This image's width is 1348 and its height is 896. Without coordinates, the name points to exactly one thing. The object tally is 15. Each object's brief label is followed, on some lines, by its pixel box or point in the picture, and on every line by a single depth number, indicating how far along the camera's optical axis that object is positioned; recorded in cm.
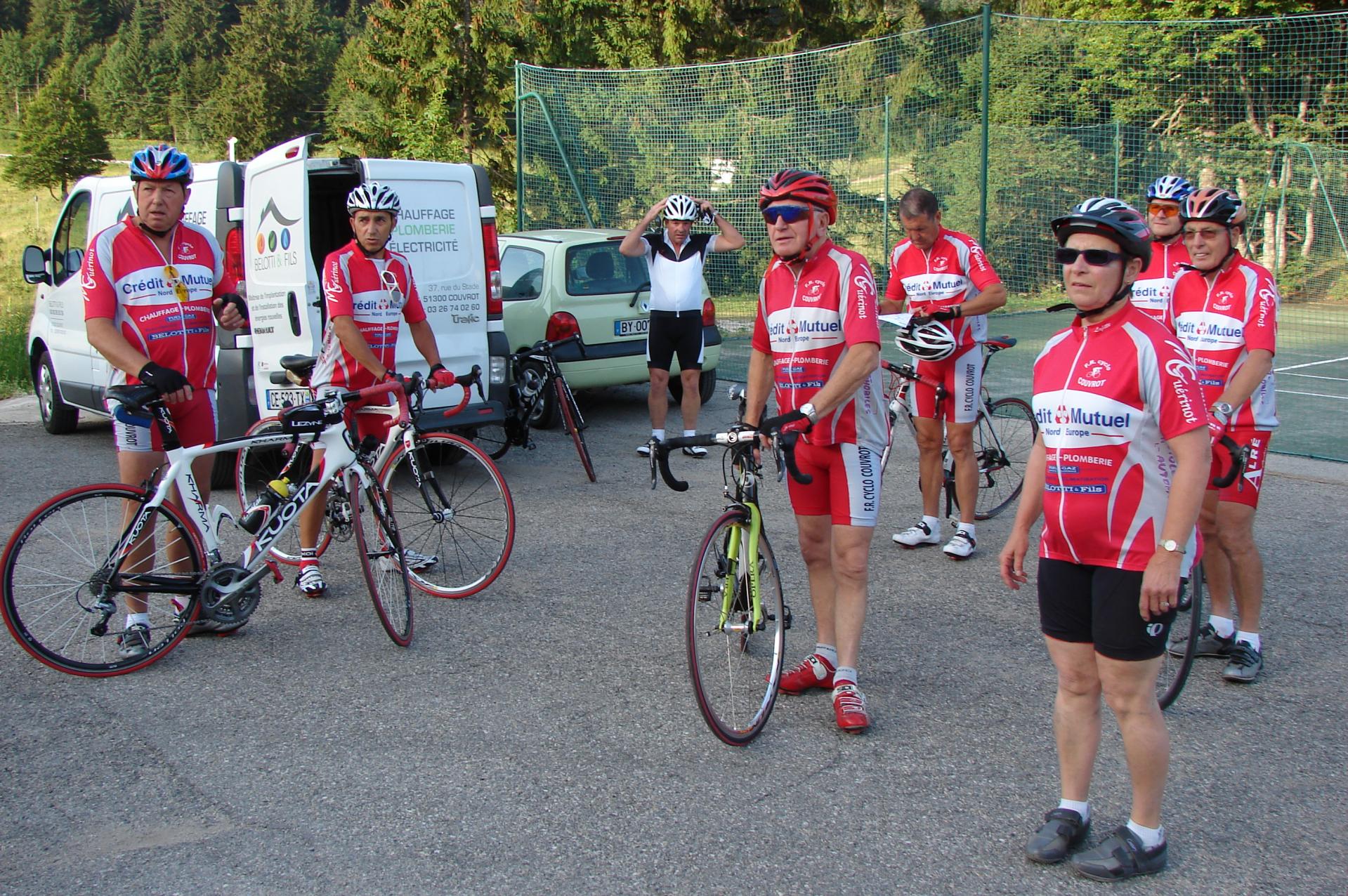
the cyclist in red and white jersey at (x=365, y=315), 575
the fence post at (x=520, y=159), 1537
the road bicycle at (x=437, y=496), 571
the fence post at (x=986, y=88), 1131
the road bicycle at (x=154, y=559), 467
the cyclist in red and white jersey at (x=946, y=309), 643
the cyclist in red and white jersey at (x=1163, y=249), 519
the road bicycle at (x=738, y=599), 409
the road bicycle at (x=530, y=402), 873
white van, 738
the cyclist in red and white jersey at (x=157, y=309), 497
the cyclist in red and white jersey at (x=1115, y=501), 309
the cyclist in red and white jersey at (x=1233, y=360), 455
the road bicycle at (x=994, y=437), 716
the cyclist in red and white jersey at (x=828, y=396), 424
